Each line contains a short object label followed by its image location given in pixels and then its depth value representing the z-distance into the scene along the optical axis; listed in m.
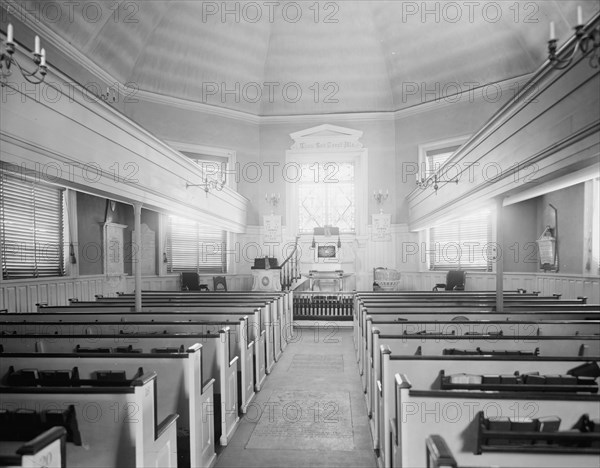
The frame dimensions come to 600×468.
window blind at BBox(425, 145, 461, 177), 12.13
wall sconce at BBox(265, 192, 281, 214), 13.32
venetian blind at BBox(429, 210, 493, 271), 11.24
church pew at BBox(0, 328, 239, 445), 3.82
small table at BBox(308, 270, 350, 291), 11.55
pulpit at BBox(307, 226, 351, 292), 11.72
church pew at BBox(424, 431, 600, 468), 1.67
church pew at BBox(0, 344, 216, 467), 3.07
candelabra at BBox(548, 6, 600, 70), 2.57
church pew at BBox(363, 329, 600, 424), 3.66
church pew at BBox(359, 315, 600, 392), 4.32
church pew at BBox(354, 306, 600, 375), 4.82
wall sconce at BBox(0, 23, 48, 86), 2.90
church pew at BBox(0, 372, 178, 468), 2.39
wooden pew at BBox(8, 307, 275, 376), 5.10
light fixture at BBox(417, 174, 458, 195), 7.25
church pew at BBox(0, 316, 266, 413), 4.44
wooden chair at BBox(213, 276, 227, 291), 11.95
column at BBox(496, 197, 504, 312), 5.42
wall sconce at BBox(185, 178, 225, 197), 8.02
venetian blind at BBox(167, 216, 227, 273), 11.88
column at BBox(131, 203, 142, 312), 5.79
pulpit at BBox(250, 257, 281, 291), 10.88
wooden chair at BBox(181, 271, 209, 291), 11.38
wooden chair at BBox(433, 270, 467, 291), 10.64
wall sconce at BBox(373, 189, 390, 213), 13.02
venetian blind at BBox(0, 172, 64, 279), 6.61
